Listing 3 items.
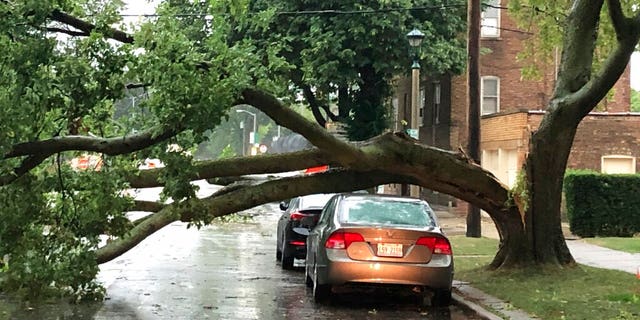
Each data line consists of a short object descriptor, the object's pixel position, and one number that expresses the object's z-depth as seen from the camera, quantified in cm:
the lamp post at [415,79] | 2278
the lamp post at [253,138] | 9319
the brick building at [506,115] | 2875
